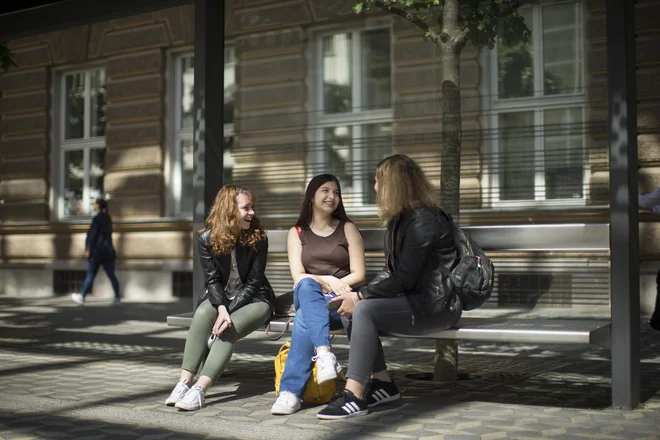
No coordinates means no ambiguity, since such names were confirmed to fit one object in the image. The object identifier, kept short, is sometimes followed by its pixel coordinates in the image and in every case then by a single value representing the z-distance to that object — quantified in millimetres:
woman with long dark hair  5586
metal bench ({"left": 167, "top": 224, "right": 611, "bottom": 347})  5285
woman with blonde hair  5469
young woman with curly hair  5984
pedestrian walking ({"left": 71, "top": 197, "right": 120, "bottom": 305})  14750
